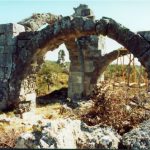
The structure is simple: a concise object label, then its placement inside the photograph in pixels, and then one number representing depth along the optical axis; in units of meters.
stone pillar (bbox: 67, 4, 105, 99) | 10.20
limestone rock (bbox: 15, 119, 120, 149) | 2.55
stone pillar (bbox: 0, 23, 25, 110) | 6.19
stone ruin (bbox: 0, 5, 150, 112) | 5.43
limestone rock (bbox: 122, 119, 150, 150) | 2.68
